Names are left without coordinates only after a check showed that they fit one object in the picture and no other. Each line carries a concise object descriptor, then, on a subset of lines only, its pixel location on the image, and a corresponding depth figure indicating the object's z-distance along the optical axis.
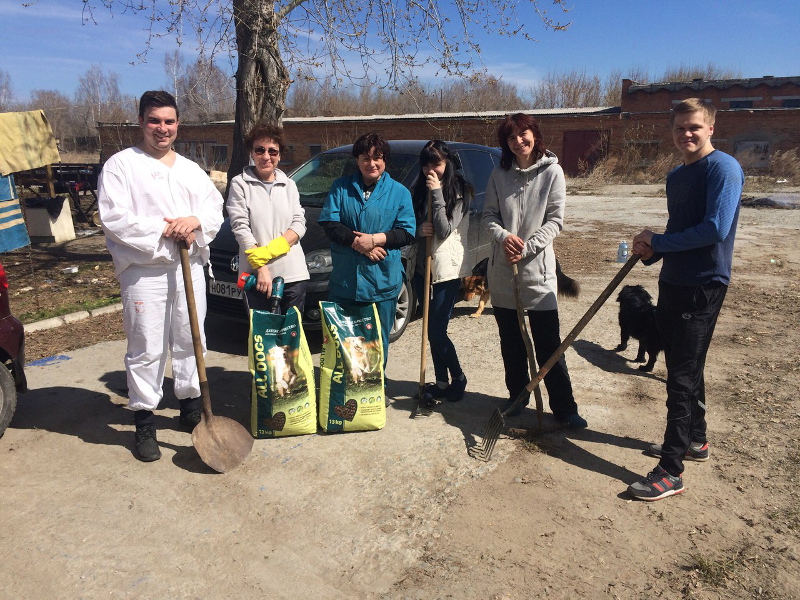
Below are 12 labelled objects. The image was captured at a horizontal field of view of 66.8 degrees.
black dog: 5.05
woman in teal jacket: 3.87
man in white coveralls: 3.41
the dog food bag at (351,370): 3.89
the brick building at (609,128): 30.52
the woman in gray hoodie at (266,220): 3.91
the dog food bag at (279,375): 3.76
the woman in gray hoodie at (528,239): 3.73
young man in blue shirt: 3.05
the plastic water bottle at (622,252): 9.52
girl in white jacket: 4.10
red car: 3.84
